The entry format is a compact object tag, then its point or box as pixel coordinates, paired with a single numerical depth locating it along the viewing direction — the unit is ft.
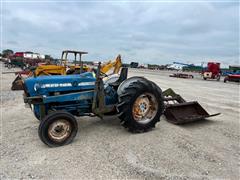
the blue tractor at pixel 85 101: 10.94
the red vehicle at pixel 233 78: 70.75
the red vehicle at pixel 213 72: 77.18
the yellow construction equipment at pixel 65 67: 29.46
